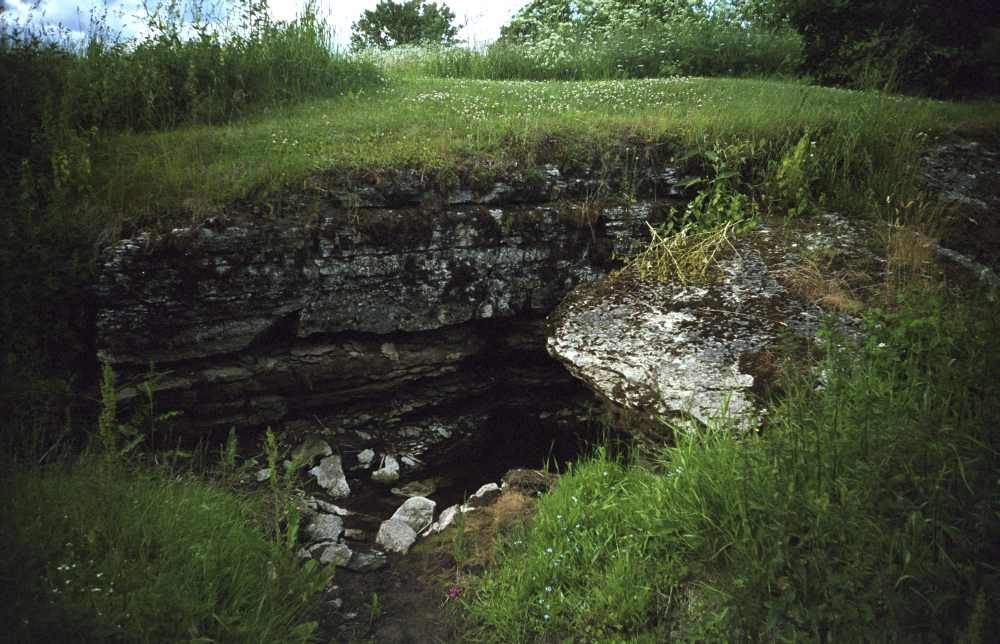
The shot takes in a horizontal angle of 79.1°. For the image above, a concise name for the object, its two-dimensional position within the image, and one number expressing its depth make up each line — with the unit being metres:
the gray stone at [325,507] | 4.39
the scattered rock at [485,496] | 4.21
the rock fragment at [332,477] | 4.69
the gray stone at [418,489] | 4.86
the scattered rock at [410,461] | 5.15
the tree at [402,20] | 26.47
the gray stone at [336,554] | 3.73
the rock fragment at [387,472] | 4.95
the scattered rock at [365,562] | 3.73
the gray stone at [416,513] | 4.19
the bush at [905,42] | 7.10
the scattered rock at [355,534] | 4.16
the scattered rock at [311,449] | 4.88
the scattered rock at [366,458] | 5.02
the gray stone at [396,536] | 3.98
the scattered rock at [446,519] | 4.07
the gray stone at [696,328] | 4.05
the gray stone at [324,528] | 3.99
